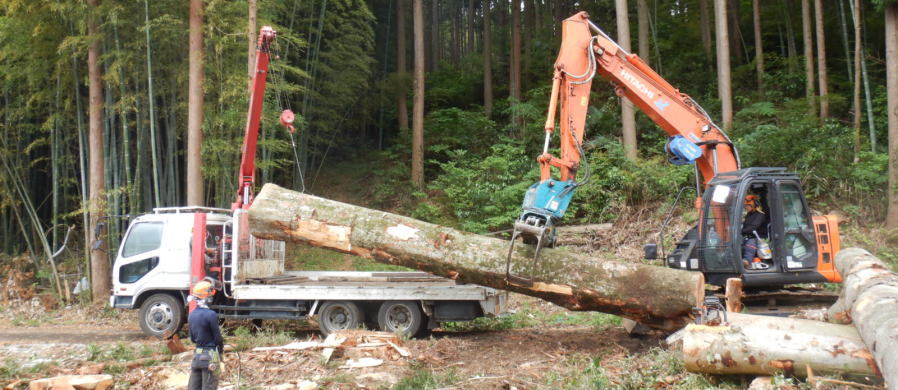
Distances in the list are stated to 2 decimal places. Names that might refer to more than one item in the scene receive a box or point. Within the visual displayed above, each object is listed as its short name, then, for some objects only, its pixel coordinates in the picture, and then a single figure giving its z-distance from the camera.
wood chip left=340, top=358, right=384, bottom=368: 6.68
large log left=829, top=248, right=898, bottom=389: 3.88
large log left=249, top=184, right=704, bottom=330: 6.83
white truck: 8.51
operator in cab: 7.12
